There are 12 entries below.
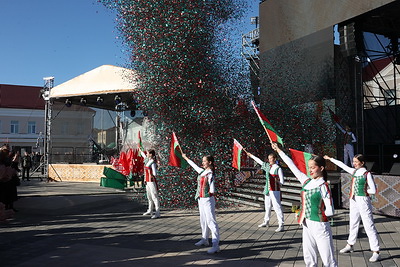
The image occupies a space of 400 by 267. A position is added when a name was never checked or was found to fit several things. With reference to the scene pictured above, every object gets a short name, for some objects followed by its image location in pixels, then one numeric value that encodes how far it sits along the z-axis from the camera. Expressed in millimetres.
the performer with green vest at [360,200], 6055
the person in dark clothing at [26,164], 23125
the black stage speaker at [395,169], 10179
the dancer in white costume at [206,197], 6602
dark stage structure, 15109
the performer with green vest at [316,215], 4441
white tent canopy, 18859
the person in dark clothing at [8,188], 10031
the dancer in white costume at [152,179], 9867
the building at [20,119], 43375
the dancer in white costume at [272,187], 8469
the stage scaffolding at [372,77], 14766
